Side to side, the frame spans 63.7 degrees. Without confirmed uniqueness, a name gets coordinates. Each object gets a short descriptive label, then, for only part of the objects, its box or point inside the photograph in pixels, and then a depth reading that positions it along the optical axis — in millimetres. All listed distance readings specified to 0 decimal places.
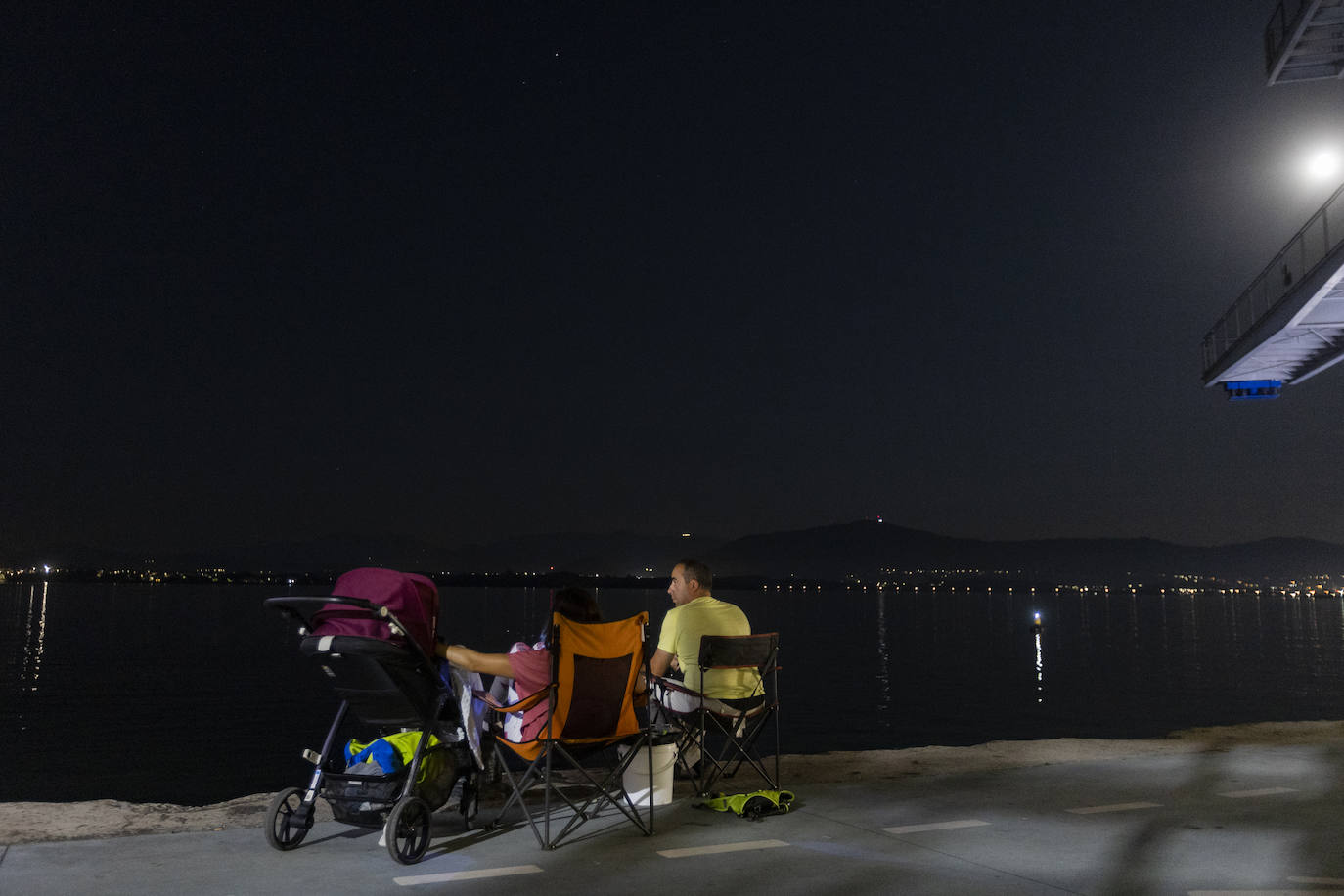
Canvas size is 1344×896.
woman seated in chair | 5852
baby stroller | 5320
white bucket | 6523
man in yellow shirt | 7062
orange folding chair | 5742
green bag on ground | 6238
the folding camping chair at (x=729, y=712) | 6707
